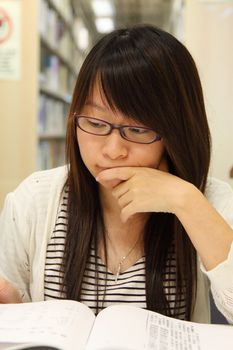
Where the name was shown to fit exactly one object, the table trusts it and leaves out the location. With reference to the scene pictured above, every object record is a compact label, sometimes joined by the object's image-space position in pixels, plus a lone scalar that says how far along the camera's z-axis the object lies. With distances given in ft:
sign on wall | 7.07
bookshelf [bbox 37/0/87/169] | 9.36
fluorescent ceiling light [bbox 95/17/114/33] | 18.71
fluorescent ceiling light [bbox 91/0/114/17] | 16.42
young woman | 2.62
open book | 1.95
